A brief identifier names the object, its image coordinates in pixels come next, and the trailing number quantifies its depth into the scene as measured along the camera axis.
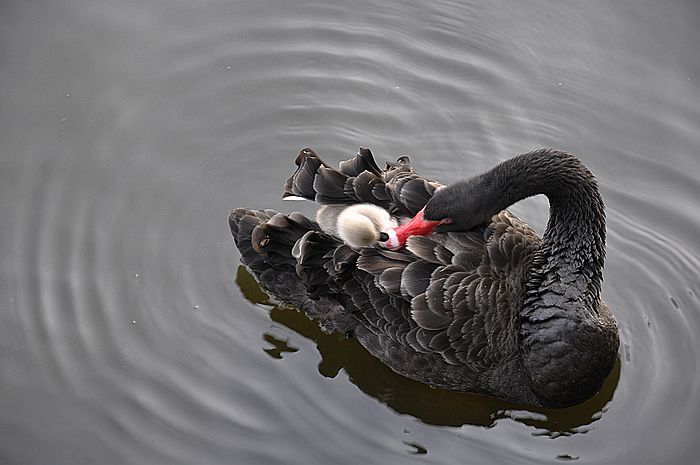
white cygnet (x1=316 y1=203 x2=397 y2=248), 10.59
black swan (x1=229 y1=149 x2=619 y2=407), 10.50
